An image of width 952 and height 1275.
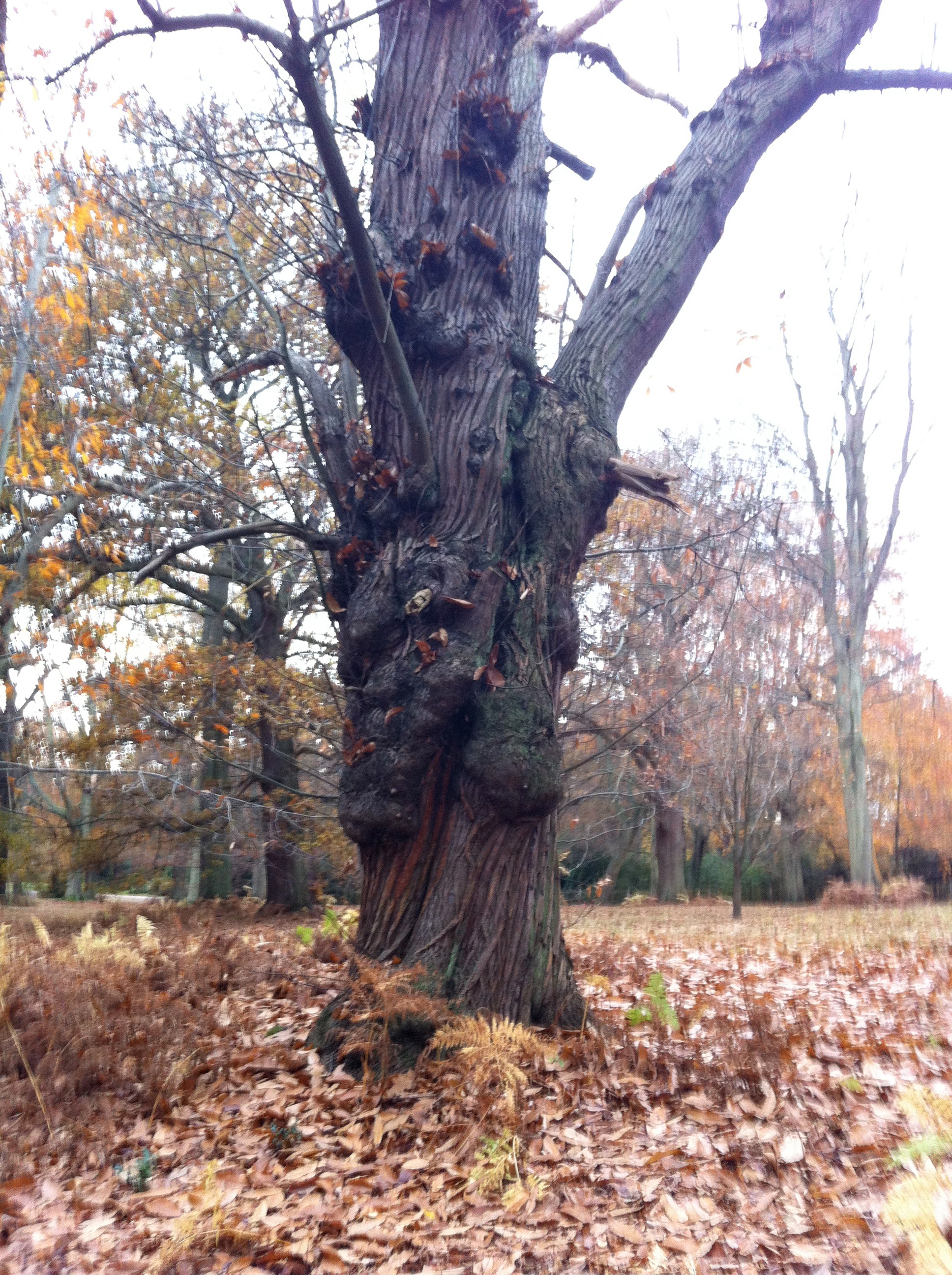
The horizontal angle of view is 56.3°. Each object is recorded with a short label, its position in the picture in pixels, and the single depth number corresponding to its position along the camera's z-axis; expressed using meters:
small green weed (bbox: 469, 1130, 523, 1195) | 3.11
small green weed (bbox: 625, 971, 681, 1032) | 4.36
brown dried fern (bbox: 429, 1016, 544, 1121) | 3.53
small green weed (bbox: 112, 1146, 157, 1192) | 3.23
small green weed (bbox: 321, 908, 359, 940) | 5.29
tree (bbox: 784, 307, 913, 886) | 17.73
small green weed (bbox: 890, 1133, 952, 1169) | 2.62
